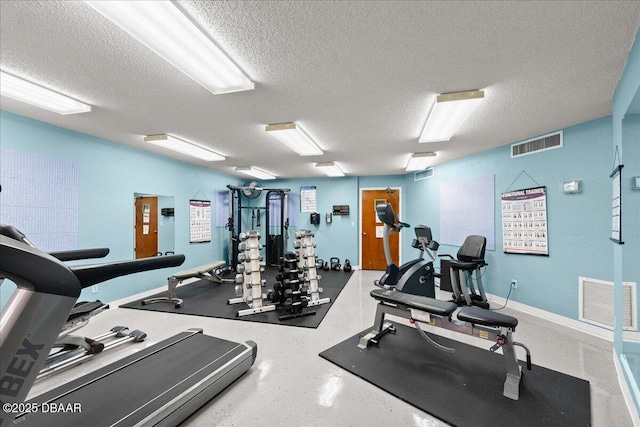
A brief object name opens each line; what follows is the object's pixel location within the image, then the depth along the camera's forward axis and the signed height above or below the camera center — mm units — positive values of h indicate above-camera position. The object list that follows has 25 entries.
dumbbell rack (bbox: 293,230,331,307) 4020 -788
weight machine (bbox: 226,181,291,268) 6371 -95
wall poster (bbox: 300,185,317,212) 7172 +494
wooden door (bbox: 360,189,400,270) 6688 -429
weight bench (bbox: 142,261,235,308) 3941 -1023
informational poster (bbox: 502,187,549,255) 3461 -107
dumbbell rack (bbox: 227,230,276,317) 3693 -863
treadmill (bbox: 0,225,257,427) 530 -1169
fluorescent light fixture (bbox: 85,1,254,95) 1396 +1143
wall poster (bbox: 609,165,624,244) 2124 +68
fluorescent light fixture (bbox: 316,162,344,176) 5332 +1079
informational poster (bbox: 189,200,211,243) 5602 -77
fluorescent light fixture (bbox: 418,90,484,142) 2363 +1084
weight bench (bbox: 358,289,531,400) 1975 -940
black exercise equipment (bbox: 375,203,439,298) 3170 -749
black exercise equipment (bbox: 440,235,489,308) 3795 -874
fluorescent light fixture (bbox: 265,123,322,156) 3166 +1102
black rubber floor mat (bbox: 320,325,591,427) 1738 -1367
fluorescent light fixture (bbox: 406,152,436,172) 4535 +1069
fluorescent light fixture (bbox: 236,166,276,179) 5936 +1129
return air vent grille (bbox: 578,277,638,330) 2805 -1002
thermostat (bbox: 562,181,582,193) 3068 +333
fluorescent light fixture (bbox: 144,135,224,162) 3657 +1141
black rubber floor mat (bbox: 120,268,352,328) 3408 -1359
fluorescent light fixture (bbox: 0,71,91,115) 2193 +1165
